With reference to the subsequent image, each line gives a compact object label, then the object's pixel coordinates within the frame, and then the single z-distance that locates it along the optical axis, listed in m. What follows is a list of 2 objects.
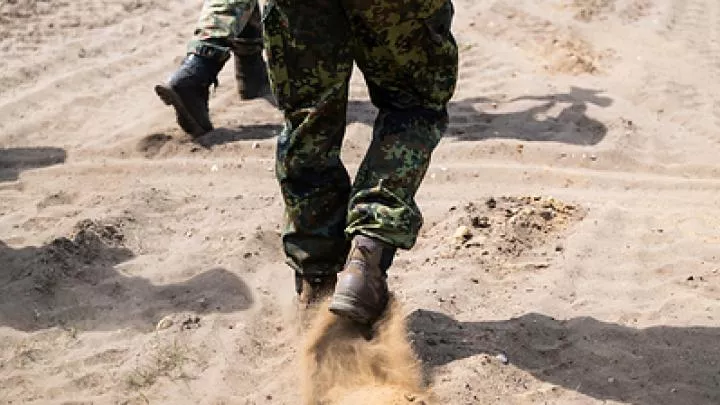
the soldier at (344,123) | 6.23
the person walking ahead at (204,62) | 10.78
